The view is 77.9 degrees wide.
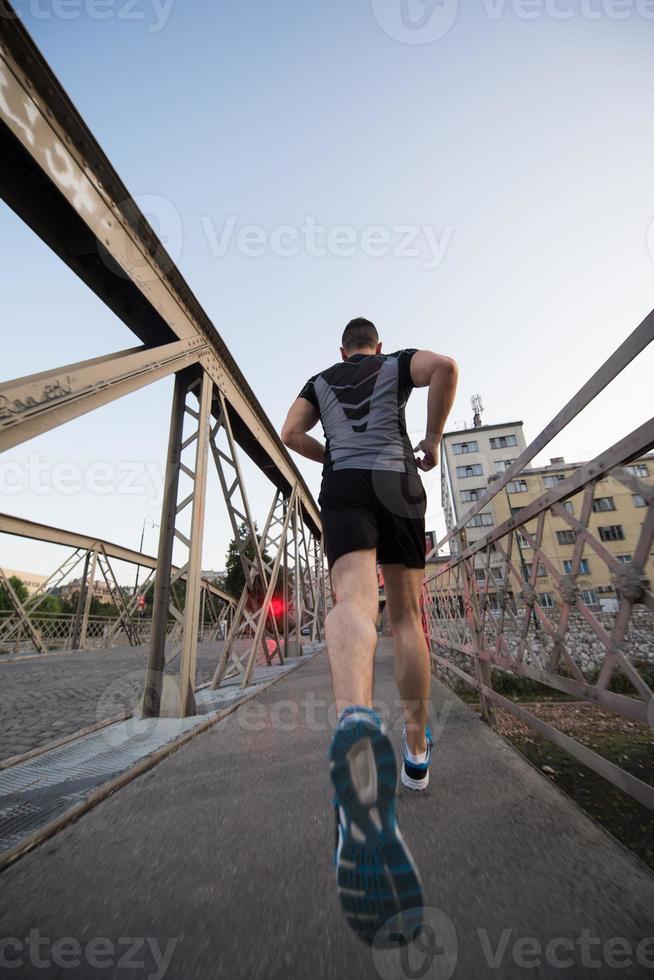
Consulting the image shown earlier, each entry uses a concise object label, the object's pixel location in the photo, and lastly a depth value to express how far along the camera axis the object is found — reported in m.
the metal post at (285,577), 6.78
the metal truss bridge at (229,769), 0.86
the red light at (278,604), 7.42
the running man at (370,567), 0.80
